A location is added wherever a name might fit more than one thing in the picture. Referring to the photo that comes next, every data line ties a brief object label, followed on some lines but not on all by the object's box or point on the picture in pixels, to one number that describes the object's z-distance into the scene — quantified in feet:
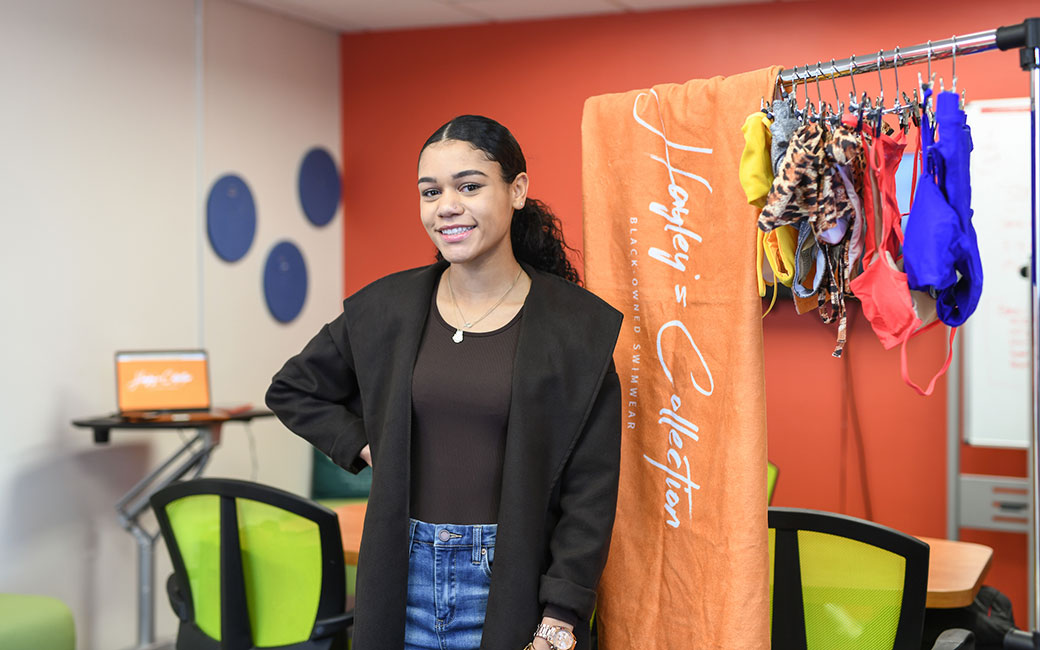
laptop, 12.01
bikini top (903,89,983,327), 4.57
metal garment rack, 4.65
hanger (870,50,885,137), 4.93
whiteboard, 11.87
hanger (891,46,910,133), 4.94
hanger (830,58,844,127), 4.96
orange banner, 5.80
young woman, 5.76
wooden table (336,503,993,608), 7.39
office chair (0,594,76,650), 9.95
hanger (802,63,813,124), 5.09
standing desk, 11.94
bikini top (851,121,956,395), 4.75
